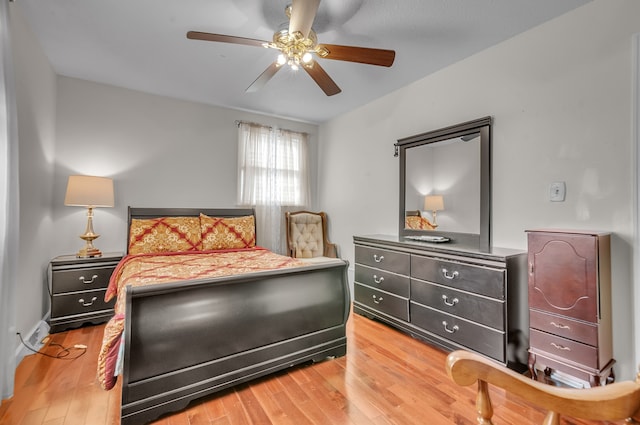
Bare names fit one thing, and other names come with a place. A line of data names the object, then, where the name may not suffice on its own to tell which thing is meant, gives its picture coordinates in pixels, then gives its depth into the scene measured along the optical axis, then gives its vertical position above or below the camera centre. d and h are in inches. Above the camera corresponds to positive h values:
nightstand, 112.9 -30.2
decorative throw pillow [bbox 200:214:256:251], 142.8 -9.7
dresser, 86.7 -27.3
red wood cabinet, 71.5 -22.6
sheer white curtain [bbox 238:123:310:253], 169.8 +22.3
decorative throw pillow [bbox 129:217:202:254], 129.8 -10.2
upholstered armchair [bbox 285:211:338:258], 172.7 -13.4
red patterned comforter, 64.9 -18.3
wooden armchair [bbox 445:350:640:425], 22.0 -14.0
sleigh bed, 65.5 -28.8
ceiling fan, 69.1 +43.6
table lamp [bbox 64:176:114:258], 115.6 +6.3
